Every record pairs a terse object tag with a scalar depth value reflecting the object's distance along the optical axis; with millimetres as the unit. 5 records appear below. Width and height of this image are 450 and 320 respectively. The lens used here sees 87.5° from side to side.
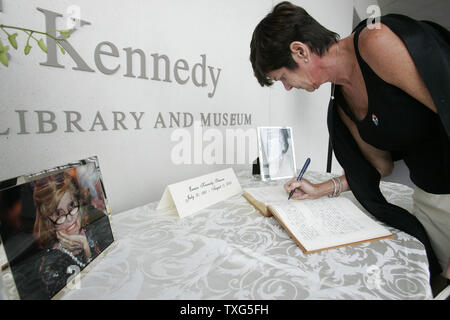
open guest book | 599
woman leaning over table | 615
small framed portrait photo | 1173
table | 436
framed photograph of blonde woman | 360
